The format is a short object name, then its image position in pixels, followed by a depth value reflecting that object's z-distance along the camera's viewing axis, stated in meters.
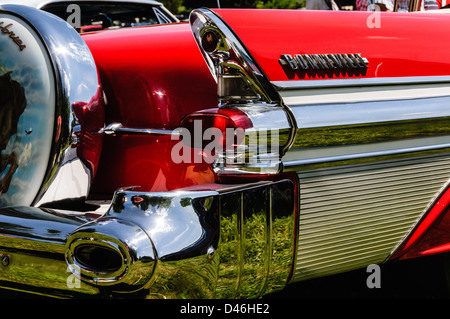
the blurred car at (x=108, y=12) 7.36
